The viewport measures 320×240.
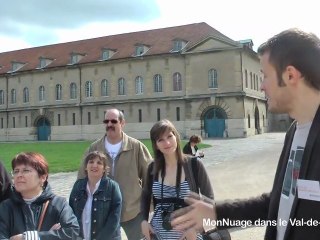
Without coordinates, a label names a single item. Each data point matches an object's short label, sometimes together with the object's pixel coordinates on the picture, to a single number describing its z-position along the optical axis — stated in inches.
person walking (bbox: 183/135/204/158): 246.6
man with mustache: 132.4
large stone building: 1134.7
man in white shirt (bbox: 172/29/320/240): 46.3
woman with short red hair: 89.5
